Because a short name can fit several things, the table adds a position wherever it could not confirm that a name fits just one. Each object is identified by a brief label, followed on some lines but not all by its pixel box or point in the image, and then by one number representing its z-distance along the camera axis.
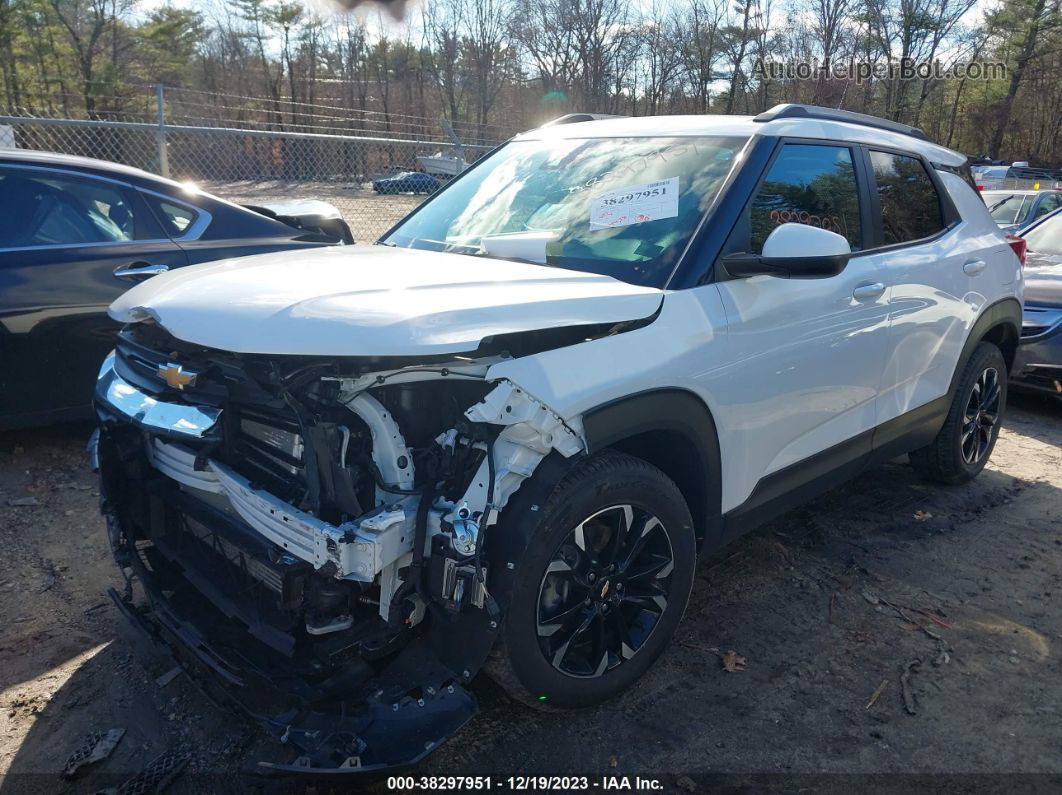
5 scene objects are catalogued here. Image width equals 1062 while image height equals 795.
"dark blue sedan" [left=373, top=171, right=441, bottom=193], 12.00
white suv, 2.09
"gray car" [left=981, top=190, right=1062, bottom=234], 10.88
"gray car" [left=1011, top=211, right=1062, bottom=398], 6.30
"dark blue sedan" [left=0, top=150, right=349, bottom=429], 4.17
